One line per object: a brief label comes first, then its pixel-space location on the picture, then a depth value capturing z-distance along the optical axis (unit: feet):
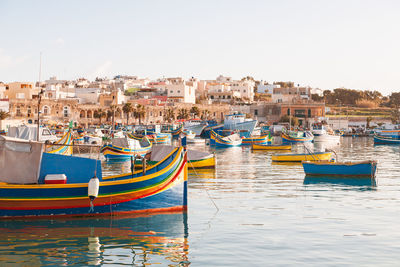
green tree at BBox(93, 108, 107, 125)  313.73
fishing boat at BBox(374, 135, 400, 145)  220.84
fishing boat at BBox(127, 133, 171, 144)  203.92
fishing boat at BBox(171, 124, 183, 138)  255.86
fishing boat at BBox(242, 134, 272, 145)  193.72
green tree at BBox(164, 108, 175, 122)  343.05
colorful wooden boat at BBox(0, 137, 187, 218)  51.37
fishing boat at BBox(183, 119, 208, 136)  276.41
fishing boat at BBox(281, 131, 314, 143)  216.13
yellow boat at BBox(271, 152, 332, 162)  116.20
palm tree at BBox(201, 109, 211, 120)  359.87
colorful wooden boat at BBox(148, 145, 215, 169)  107.14
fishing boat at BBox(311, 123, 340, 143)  240.73
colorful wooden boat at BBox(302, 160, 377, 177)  89.56
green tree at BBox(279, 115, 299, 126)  332.60
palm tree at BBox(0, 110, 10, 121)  247.91
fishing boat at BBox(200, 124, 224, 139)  262.26
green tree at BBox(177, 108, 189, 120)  351.87
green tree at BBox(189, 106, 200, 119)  357.20
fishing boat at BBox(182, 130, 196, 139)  230.03
